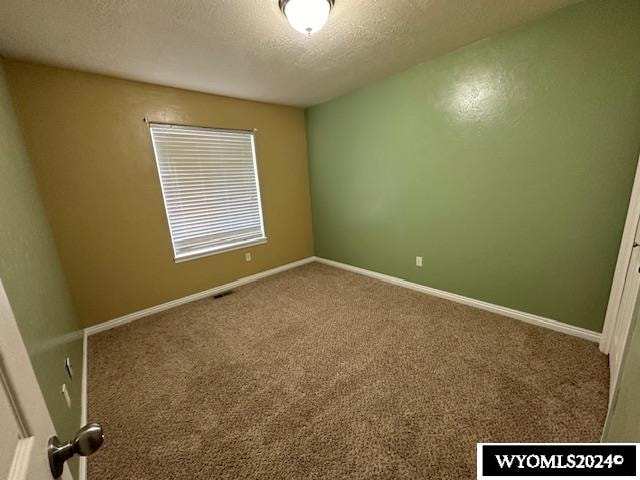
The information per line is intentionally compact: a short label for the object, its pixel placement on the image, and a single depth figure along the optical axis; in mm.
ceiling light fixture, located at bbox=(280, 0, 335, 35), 1481
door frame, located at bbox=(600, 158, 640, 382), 1635
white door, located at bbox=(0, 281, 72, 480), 384
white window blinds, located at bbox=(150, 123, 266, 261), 2871
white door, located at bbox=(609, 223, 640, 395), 1519
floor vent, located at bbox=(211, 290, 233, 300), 3195
